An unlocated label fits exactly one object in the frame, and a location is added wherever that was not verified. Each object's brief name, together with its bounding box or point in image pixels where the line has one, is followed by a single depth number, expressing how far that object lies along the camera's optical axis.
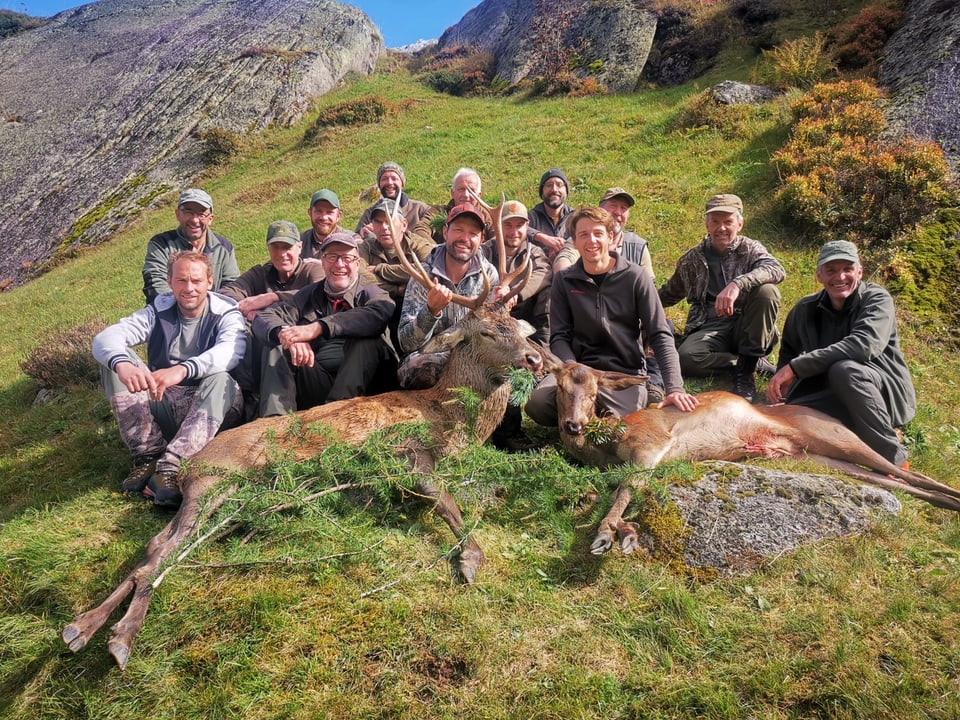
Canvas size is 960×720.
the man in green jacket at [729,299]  6.03
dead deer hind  4.54
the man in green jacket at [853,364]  4.62
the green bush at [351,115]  23.97
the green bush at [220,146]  24.03
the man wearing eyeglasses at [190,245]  6.88
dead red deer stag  3.80
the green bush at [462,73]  27.62
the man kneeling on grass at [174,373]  4.56
